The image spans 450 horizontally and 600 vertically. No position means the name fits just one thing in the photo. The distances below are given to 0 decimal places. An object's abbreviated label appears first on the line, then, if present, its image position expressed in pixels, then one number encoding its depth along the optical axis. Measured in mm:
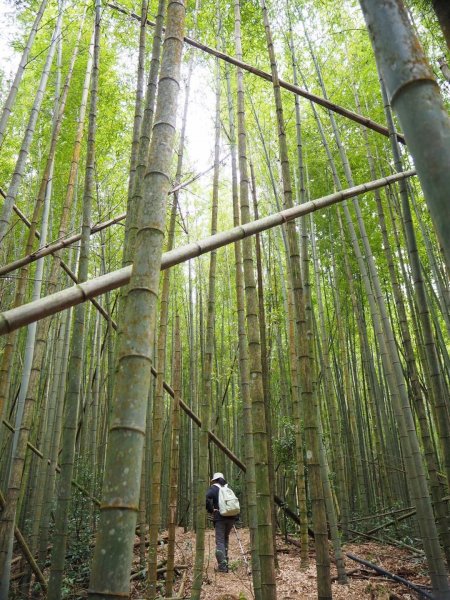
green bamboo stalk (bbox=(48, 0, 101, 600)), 1838
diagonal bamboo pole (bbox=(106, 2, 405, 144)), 2225
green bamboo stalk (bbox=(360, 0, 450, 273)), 696
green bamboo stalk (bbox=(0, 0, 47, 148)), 2824
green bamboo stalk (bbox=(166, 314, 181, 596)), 2928
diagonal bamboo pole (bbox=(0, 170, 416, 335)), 850
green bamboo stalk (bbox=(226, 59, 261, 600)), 2746
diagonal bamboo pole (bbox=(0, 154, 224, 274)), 1658
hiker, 4434
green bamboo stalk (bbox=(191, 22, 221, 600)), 2768
